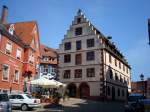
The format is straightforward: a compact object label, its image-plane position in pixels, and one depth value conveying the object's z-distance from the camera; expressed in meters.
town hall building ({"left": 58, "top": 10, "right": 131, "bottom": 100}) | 22.77
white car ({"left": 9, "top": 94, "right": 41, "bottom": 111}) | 12.13
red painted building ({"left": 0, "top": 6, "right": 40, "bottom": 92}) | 15.91
